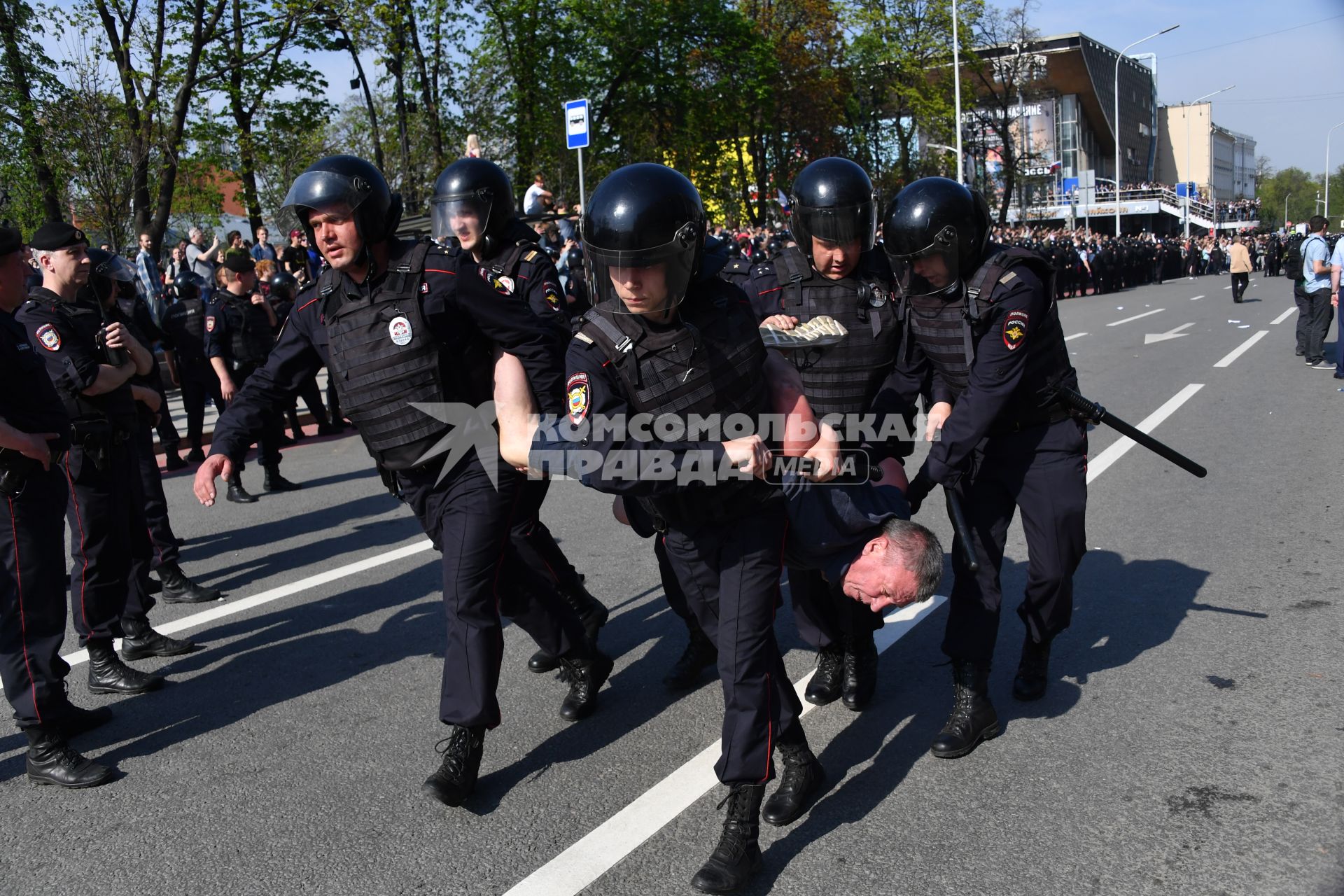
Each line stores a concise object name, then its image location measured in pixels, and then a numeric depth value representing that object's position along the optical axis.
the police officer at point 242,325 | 8.95
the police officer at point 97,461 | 4.46
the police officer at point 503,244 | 4.54
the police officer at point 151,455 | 5.45
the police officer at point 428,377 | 3.31
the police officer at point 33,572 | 3.61
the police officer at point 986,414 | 3.41
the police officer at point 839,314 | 3.81
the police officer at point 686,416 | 2.71
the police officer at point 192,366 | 9.71
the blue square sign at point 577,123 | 13.31
